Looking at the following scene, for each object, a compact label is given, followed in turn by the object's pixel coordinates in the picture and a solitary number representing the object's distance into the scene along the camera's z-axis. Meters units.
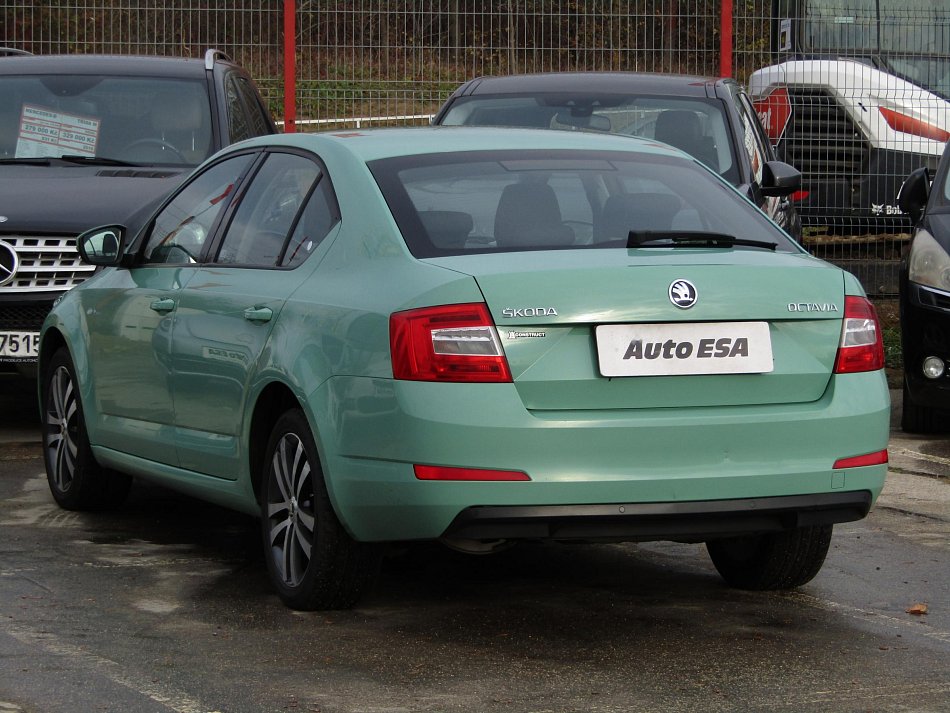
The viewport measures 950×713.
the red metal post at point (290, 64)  15.66
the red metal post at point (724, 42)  15.94
